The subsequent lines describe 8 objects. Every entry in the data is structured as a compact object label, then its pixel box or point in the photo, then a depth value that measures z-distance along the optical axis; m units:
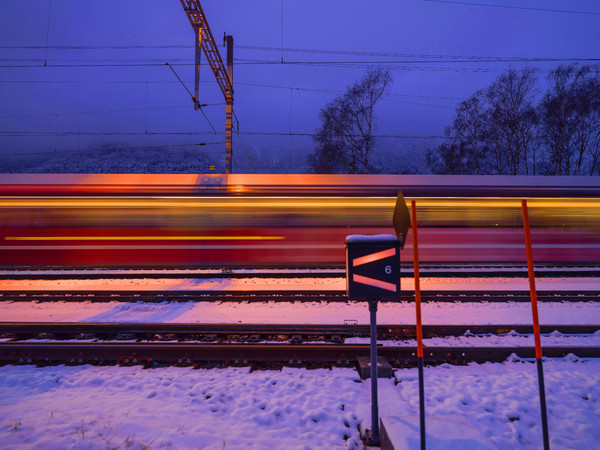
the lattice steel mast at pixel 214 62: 7.32
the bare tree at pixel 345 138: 18.45
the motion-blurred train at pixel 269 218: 8.14
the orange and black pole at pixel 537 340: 1.89
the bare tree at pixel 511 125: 18.22
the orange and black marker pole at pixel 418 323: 1.97
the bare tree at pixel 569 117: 17.83
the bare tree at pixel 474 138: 19.92
